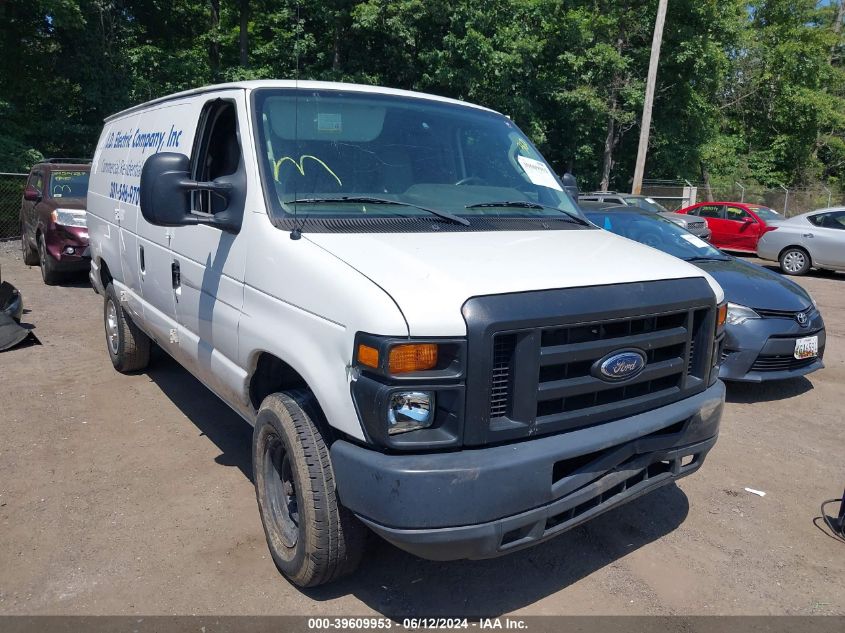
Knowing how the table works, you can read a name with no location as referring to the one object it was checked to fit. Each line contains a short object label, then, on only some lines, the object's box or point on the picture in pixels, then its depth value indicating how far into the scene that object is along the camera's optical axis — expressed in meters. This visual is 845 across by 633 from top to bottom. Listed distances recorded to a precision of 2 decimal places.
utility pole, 20.80
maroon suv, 10.70
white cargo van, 2.59
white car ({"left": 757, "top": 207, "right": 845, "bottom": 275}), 14.09
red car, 18.14
